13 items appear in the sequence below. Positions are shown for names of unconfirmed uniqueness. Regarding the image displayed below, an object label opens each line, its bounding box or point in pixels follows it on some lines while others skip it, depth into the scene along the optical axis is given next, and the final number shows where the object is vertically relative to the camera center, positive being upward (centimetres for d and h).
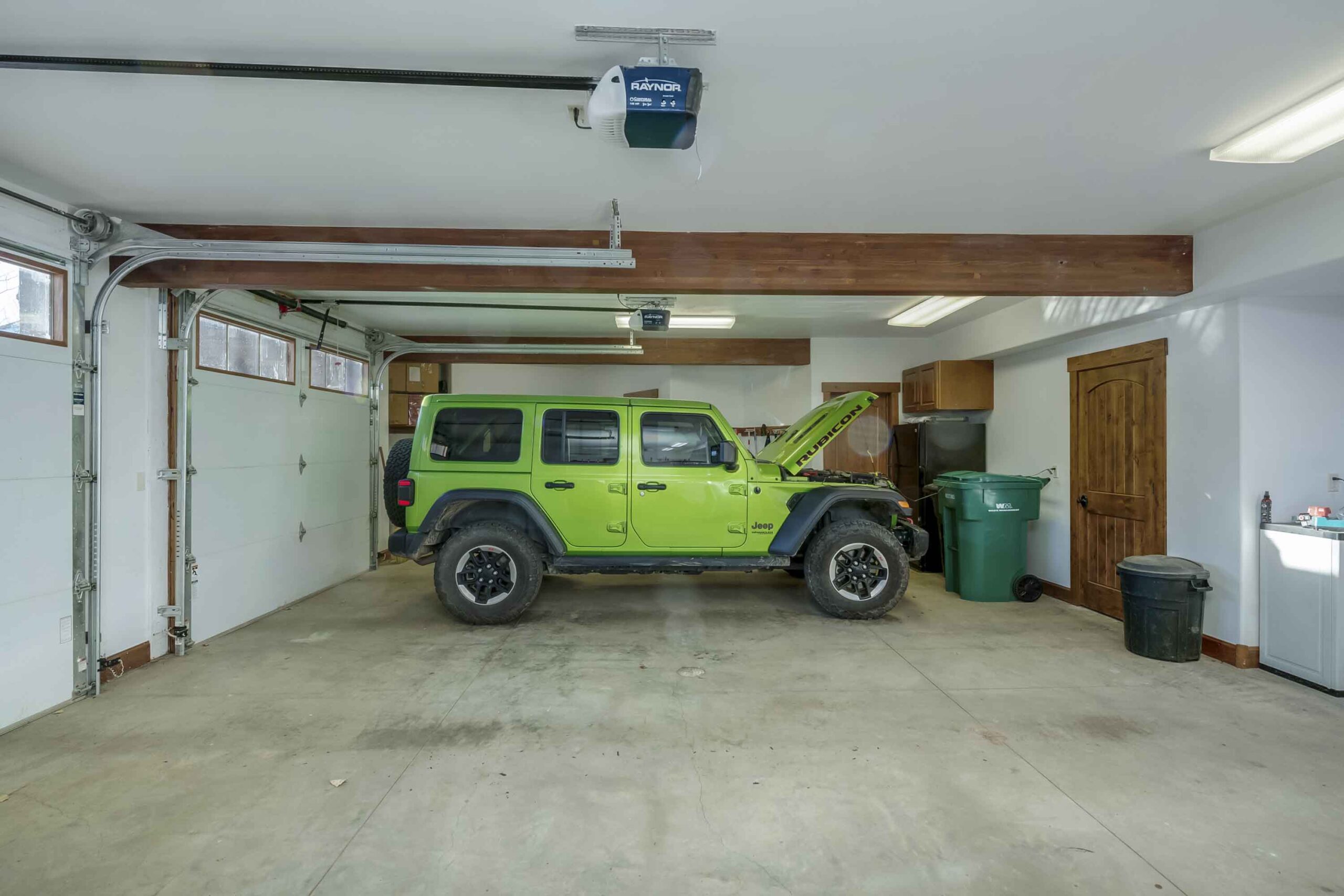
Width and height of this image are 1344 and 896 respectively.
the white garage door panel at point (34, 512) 311 -32
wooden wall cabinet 676 +69
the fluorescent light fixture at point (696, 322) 652 +141
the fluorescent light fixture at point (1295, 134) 249 +139
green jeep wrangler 496 -44
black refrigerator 688 -11
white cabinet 350 -98
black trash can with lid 400 -108
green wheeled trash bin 558 -79
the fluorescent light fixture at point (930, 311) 567 +138
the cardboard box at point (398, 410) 830 +56
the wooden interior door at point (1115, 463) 470 -15
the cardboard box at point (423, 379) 848 +102
